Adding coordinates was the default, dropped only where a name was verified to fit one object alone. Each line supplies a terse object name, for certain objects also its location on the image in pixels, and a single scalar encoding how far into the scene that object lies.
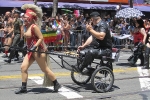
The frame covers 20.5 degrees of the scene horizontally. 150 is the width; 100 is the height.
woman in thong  9.18
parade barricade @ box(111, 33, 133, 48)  23.18
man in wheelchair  9.46
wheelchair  9.59
